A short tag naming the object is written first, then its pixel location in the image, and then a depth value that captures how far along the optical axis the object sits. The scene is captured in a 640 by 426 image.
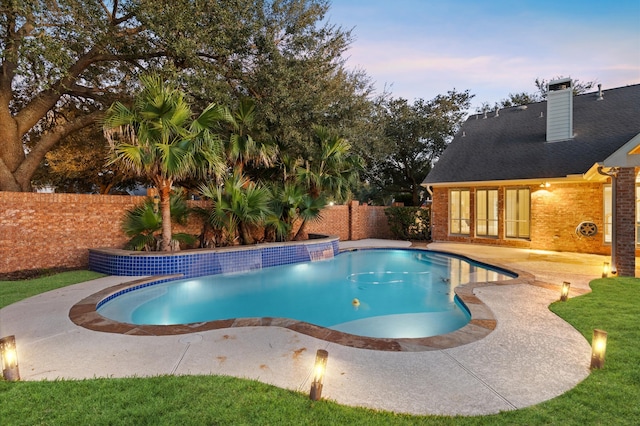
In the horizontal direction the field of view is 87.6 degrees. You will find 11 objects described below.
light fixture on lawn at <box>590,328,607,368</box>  3.37
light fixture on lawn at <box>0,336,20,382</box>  3.05
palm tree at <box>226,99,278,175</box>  10.65
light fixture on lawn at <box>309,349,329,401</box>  2.81
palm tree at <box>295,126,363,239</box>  11.79
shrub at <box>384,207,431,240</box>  16.45
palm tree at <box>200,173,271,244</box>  9.90
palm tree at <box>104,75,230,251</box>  8.15
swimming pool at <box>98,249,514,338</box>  5.95
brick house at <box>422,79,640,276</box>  11.88
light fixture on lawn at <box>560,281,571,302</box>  5.94
